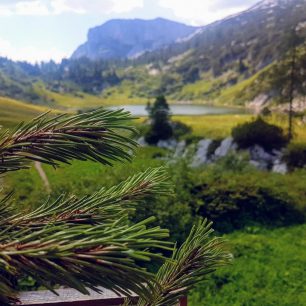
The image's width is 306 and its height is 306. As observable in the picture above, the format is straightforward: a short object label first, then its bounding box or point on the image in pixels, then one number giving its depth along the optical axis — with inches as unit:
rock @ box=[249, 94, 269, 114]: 3941.0
